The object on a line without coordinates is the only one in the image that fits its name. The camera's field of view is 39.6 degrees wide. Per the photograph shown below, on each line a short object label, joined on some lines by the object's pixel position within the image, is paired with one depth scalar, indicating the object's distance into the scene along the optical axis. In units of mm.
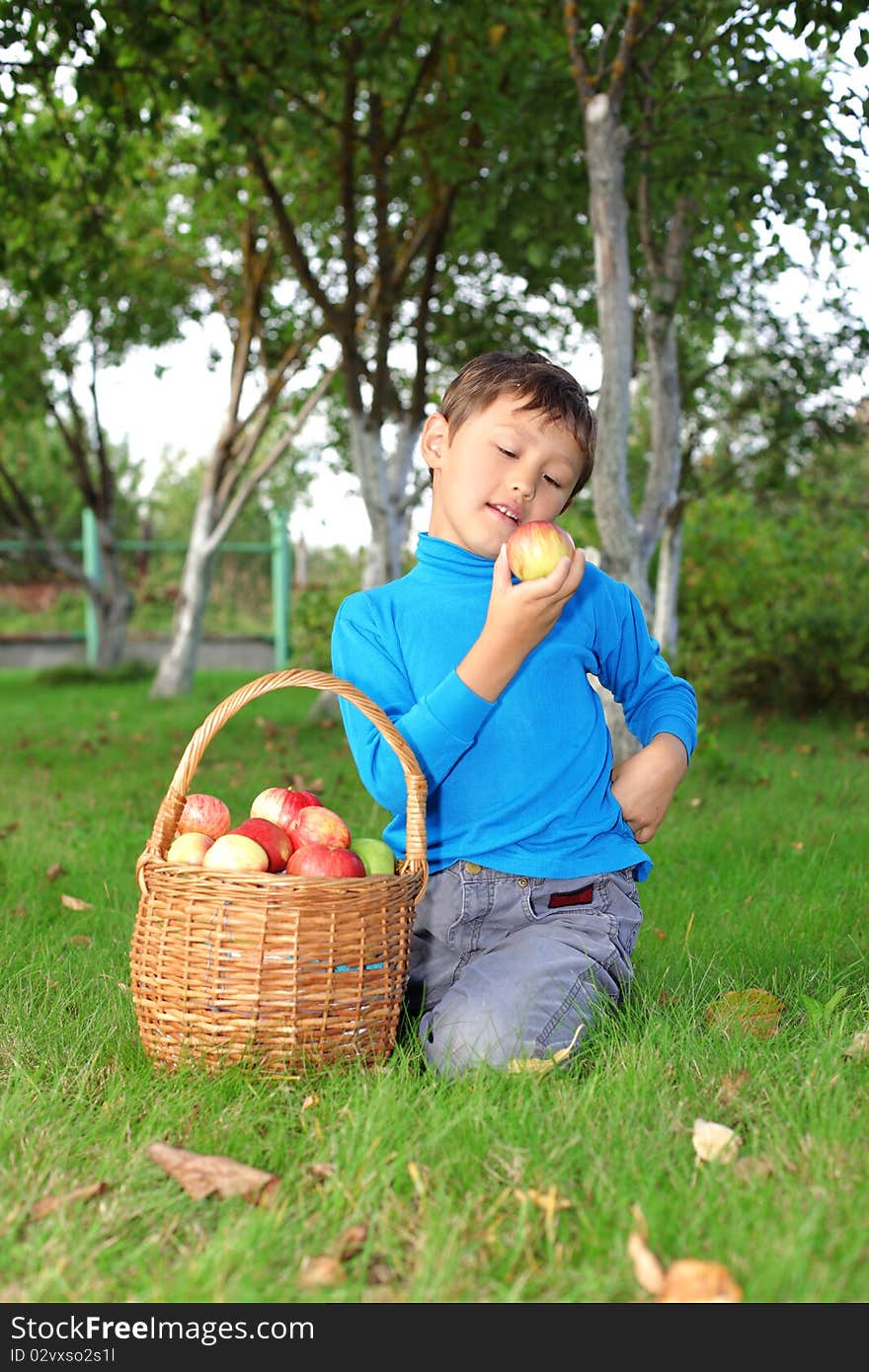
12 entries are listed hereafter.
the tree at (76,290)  8109
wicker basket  2438
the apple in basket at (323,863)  2609
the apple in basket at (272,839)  2717
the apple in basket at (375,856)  2799
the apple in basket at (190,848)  2719
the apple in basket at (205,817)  2947
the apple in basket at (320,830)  2830
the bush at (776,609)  9906
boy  2602
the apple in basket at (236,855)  2607
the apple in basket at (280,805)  2936
